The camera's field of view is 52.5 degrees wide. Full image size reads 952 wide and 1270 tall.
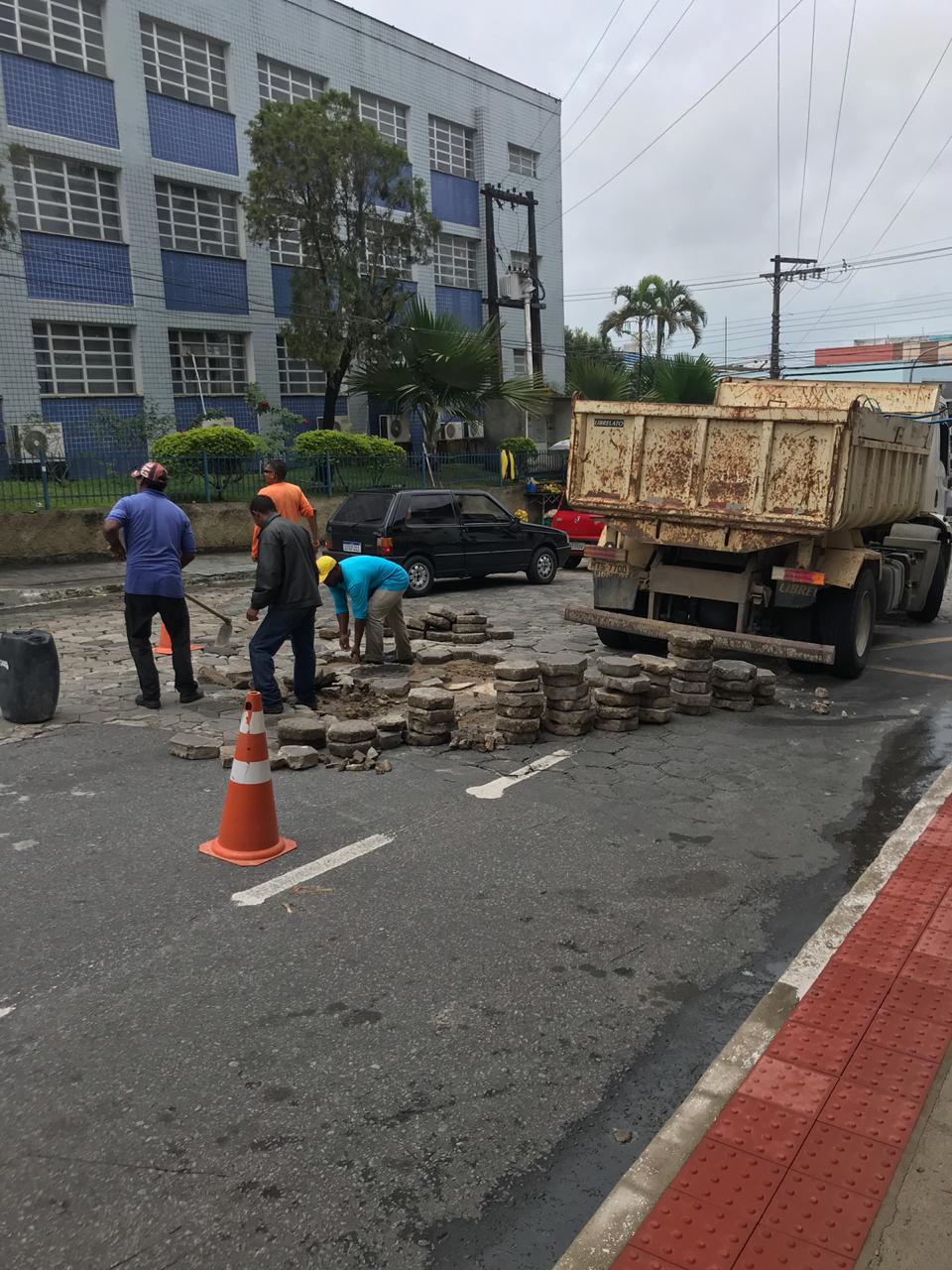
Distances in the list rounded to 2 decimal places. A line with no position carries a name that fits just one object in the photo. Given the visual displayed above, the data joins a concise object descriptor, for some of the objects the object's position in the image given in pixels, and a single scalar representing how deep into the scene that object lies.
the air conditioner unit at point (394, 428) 27.66
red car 17.55
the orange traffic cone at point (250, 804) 4.79
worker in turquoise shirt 8.50
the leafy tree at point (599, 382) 24.77
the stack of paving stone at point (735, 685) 7.84
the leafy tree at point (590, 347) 44.88
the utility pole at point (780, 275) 37.17
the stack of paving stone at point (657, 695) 7.45
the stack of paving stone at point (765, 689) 8.12
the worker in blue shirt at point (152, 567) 7.49
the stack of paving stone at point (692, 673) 7.71
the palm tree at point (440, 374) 22.09
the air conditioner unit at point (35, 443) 16.45
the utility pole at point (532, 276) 29.38
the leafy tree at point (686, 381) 22.47
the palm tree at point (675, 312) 38.97
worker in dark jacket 7.13
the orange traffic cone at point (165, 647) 10.14
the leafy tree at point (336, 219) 21.59
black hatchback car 13.86
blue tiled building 20.80
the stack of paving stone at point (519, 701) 6.82
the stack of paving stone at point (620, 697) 7.18
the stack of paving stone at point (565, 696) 6.95
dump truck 8.22
